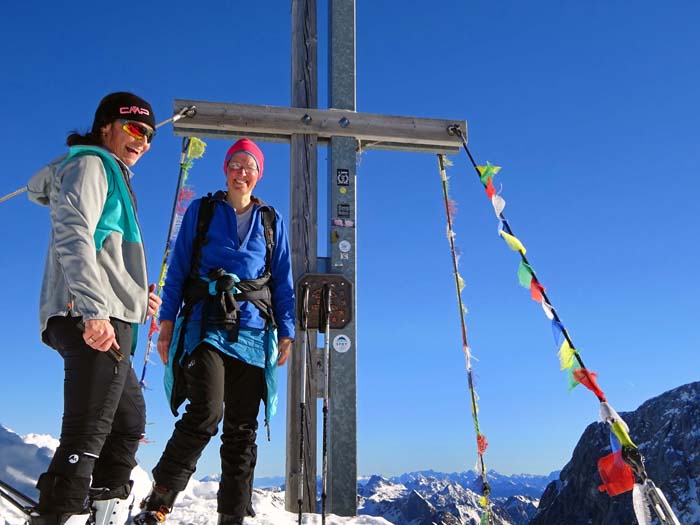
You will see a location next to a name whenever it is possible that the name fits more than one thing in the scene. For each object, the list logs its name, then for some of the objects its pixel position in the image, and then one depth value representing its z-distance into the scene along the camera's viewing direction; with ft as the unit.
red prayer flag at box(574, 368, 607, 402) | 13.34
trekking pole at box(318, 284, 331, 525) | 15.80
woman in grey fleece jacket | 7.73
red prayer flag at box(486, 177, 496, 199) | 17.25
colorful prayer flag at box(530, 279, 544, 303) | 15.37
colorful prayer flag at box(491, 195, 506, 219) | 16.96
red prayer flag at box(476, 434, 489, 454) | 18.71
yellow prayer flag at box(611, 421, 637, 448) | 12.06
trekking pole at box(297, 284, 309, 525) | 16.67
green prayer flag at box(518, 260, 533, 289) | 15.76
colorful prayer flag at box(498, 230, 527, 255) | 16.11
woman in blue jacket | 10.84
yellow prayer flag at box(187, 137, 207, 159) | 17.89
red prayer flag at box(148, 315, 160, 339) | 16.35
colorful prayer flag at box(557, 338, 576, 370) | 14.03
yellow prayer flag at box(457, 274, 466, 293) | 19.44
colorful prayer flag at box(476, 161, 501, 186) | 17.56
